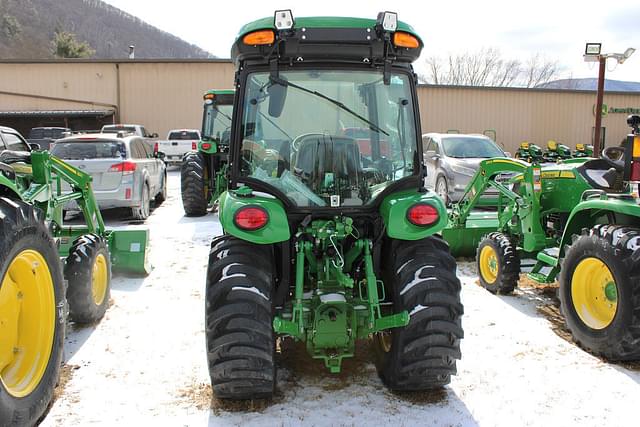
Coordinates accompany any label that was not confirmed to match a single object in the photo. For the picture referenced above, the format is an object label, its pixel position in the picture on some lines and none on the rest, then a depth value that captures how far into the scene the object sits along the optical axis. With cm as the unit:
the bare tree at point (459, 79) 5259
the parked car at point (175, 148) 2153
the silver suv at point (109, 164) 976
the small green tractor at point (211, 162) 1128
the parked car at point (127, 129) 2075
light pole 1358
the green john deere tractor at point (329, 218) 342
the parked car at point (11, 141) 672
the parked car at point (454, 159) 1175
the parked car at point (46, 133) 2098
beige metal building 2472
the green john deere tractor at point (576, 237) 412
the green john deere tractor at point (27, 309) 295
